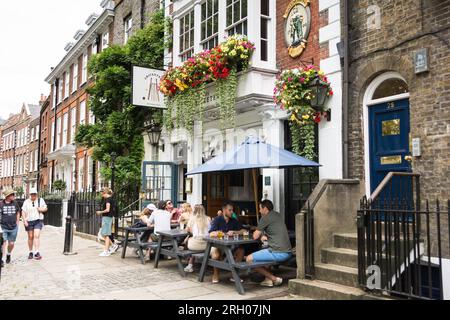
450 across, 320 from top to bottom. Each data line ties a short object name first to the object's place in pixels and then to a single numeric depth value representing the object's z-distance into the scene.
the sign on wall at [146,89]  12.40
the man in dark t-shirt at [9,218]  9.55
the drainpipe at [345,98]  7.72
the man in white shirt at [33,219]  10.24
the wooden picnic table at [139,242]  9.15
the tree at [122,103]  15.05
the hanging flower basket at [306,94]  8.02
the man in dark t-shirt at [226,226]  7.47
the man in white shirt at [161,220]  9.22
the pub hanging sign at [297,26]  8.80
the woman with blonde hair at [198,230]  8.01
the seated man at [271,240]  6.66
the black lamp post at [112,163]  13.24
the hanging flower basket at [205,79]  9.44
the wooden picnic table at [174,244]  7.96
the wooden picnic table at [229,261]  6.41
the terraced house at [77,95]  19.50
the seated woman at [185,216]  9.47
